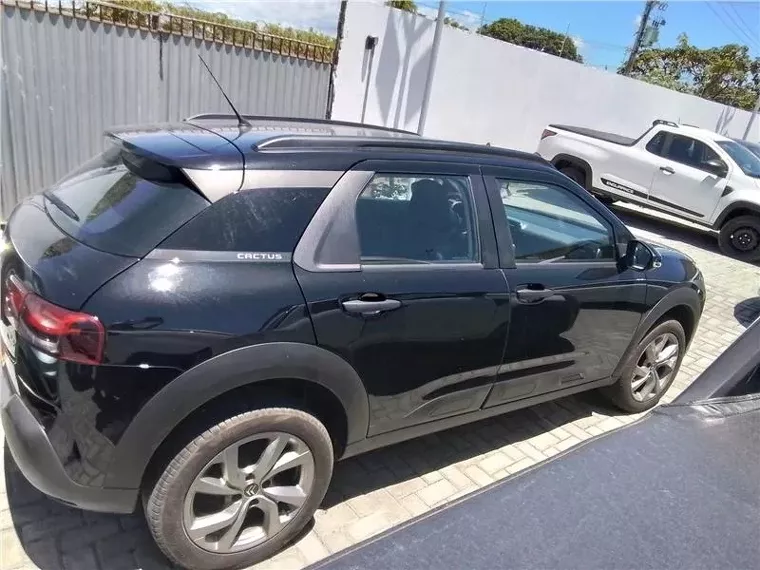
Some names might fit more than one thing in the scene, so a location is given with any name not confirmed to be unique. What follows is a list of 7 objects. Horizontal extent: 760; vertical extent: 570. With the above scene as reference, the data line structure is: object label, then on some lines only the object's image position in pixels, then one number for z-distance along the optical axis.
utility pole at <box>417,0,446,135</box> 7.97
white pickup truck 9.24
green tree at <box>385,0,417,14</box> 9.27
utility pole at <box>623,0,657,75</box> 31.70
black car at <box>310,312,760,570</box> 1.39
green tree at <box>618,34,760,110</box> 34.03
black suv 1.91
